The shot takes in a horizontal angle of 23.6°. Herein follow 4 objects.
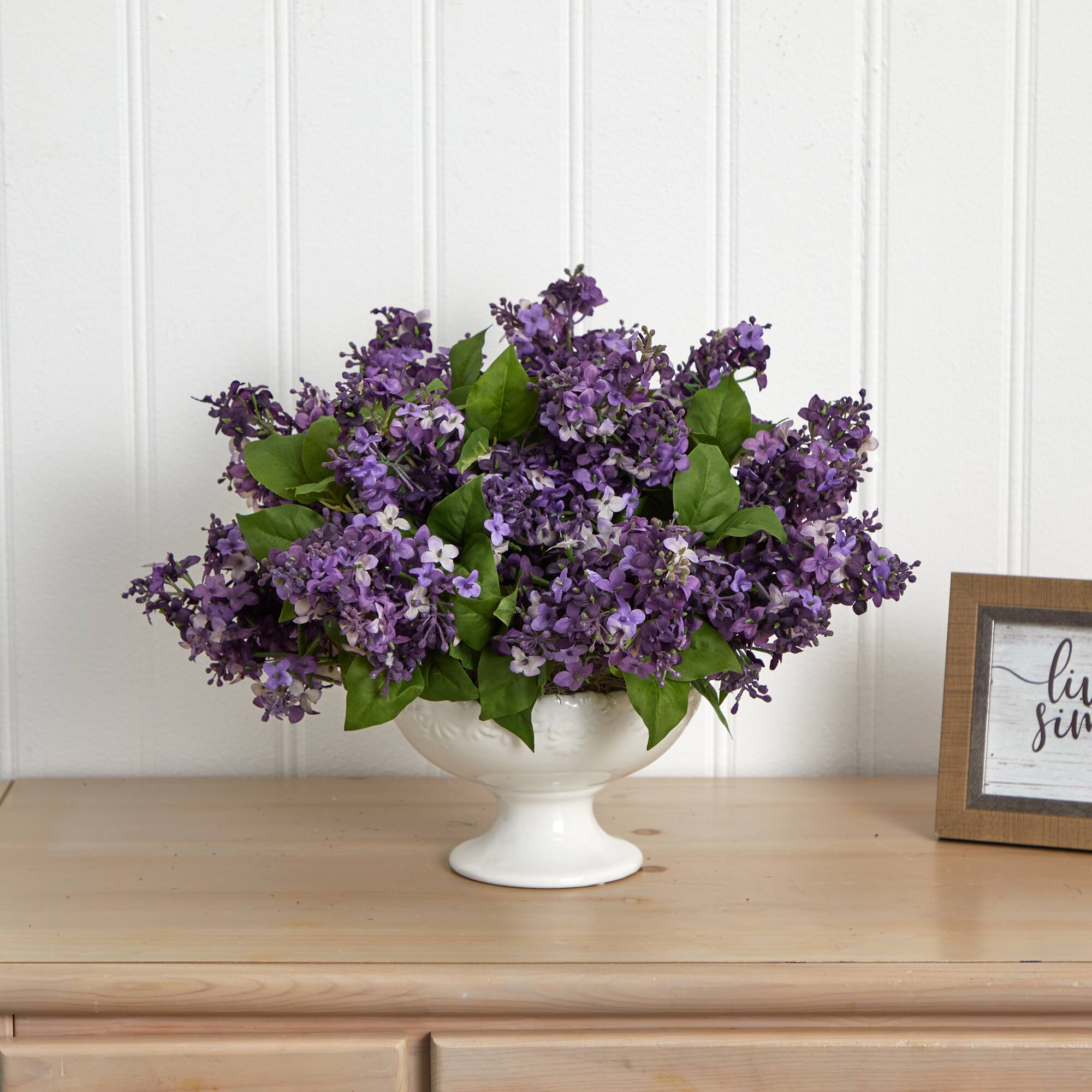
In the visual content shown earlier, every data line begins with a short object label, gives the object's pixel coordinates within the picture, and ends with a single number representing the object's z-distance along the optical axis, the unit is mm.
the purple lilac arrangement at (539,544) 1437
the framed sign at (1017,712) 1609
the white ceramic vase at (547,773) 1501
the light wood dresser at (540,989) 1433
